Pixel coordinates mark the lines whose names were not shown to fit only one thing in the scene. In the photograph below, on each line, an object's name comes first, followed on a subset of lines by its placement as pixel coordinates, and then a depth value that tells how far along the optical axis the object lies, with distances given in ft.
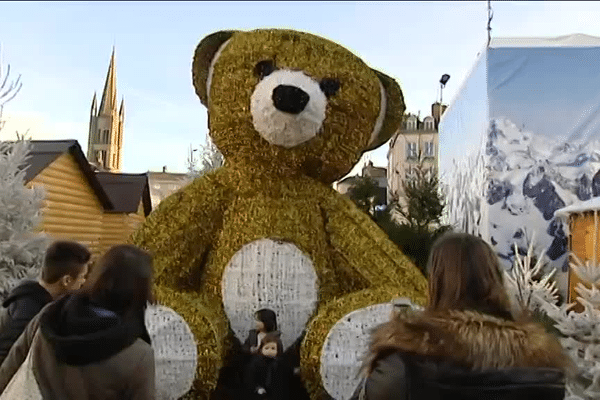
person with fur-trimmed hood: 5.03
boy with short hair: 7.70
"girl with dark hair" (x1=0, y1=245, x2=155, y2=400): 5.95
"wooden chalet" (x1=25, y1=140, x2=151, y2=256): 32.53
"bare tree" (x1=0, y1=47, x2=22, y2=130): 21.67
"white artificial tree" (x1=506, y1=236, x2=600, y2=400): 13.01
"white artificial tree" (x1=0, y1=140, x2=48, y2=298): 18.97
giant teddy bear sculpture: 11.76
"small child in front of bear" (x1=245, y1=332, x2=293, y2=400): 10.71
